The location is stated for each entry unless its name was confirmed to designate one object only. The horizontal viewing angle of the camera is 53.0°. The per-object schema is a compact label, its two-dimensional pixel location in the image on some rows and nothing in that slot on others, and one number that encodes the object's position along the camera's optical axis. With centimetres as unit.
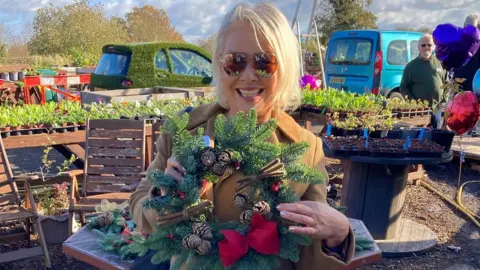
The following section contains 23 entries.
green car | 791
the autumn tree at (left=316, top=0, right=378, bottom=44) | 2555
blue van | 880
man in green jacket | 638
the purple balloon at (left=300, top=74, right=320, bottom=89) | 762
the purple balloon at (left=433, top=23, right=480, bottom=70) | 417
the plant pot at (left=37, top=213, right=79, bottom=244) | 419
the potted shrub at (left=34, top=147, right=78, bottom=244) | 421
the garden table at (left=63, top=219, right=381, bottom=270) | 233
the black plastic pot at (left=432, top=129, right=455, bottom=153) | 417
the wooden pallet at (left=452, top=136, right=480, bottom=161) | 639
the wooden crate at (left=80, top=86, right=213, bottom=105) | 674
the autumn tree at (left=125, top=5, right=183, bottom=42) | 2925
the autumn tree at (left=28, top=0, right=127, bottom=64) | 2458
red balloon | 392
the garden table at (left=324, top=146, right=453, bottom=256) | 398
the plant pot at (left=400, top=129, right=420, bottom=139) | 437
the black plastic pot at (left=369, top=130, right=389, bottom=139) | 442
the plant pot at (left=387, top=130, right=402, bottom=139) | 441
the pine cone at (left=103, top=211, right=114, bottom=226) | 275
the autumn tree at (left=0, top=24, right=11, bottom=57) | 2247
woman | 134
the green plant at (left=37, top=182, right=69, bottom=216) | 464
